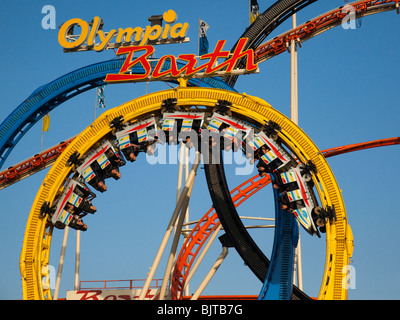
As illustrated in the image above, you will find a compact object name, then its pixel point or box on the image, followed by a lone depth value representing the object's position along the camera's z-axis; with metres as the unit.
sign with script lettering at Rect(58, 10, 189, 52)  20.08
